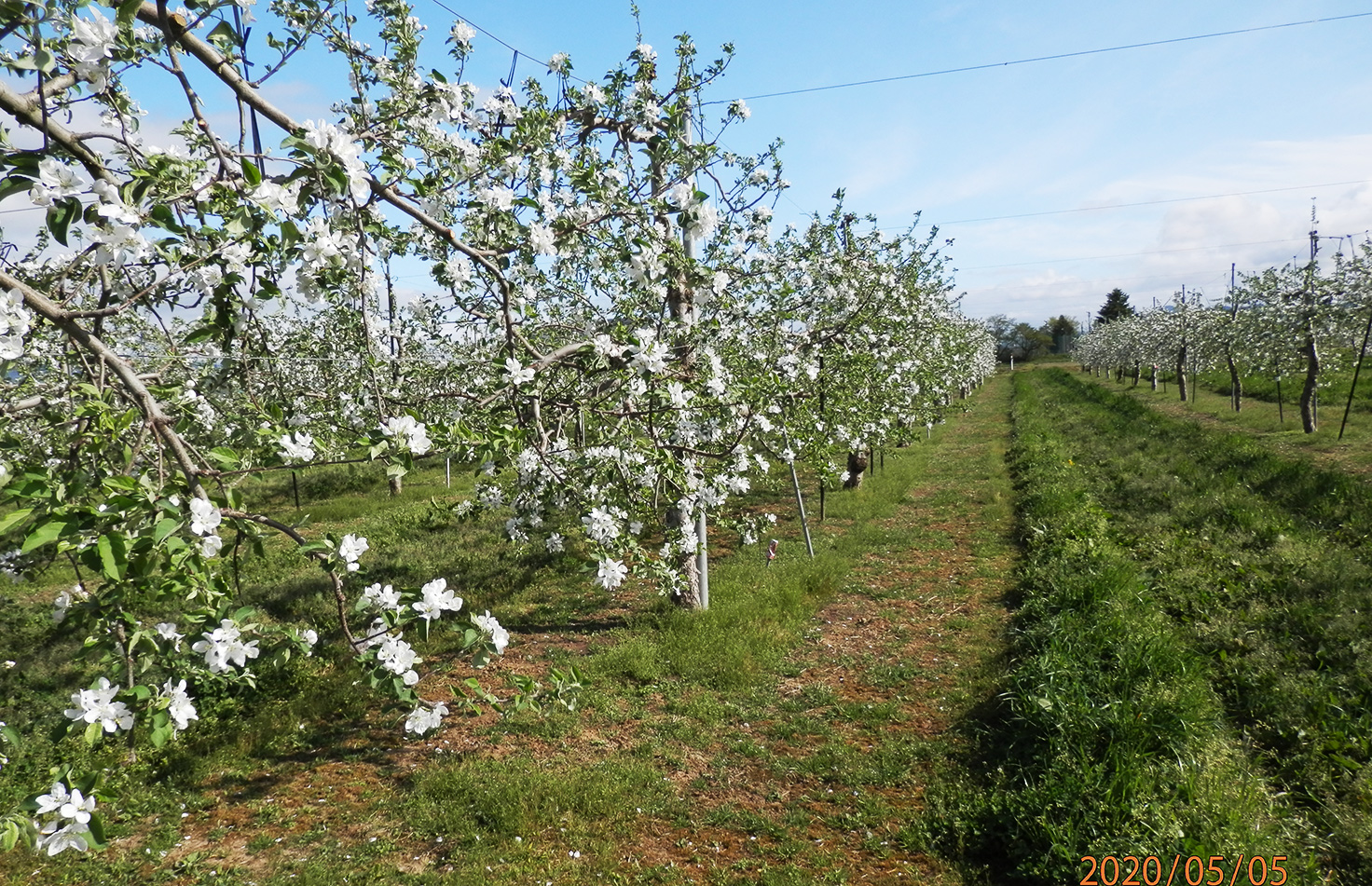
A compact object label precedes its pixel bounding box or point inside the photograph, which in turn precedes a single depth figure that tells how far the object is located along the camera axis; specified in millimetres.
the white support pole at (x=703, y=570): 7680
